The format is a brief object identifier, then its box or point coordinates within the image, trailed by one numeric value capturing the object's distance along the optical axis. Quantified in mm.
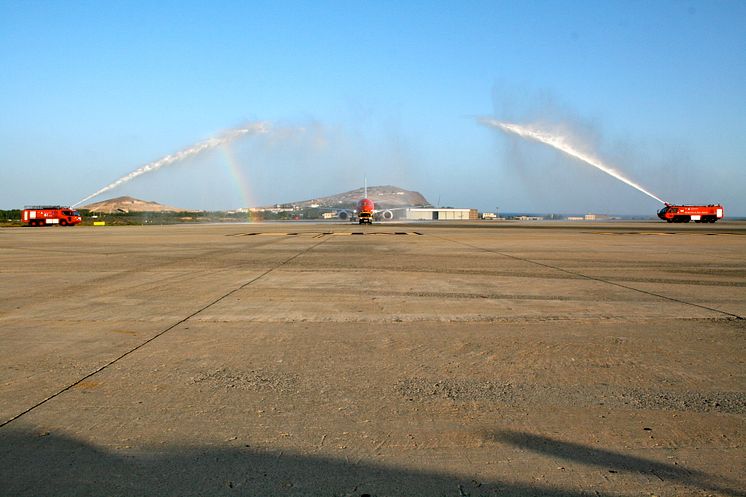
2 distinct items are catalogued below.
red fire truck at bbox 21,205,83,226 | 63750
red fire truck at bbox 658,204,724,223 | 77125
